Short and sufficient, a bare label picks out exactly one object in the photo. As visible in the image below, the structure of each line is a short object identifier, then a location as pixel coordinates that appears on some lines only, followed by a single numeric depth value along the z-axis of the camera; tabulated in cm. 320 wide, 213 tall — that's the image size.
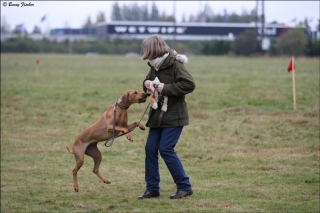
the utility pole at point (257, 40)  11949
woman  1541
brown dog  1428
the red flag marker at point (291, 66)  3481
